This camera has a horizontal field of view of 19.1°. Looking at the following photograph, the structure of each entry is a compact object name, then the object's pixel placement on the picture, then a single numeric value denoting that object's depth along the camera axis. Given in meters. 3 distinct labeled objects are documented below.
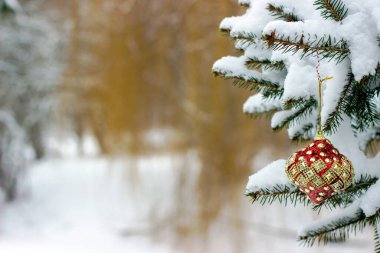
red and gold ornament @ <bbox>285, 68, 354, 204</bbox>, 1.36
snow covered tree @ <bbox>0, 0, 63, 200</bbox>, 7.36
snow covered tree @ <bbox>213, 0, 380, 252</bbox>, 1.36
